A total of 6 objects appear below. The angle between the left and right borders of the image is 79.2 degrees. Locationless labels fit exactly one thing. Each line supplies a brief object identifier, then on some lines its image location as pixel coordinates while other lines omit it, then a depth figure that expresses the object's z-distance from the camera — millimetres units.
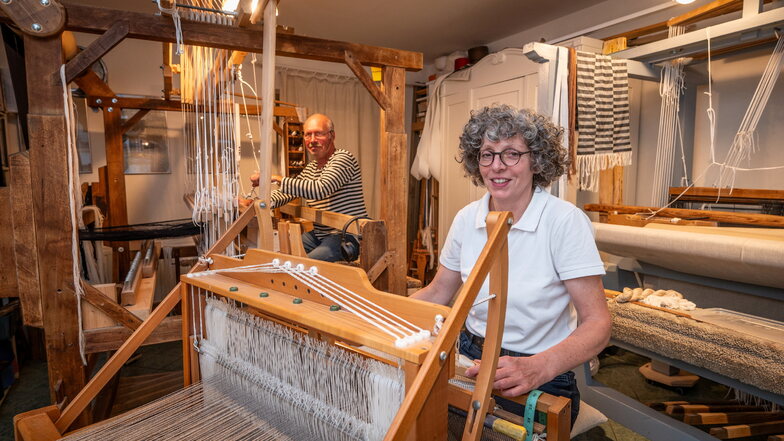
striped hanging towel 2521
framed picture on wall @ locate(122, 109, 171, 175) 4480
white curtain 5102
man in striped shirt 2475
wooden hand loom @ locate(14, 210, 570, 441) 762
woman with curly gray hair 1200
